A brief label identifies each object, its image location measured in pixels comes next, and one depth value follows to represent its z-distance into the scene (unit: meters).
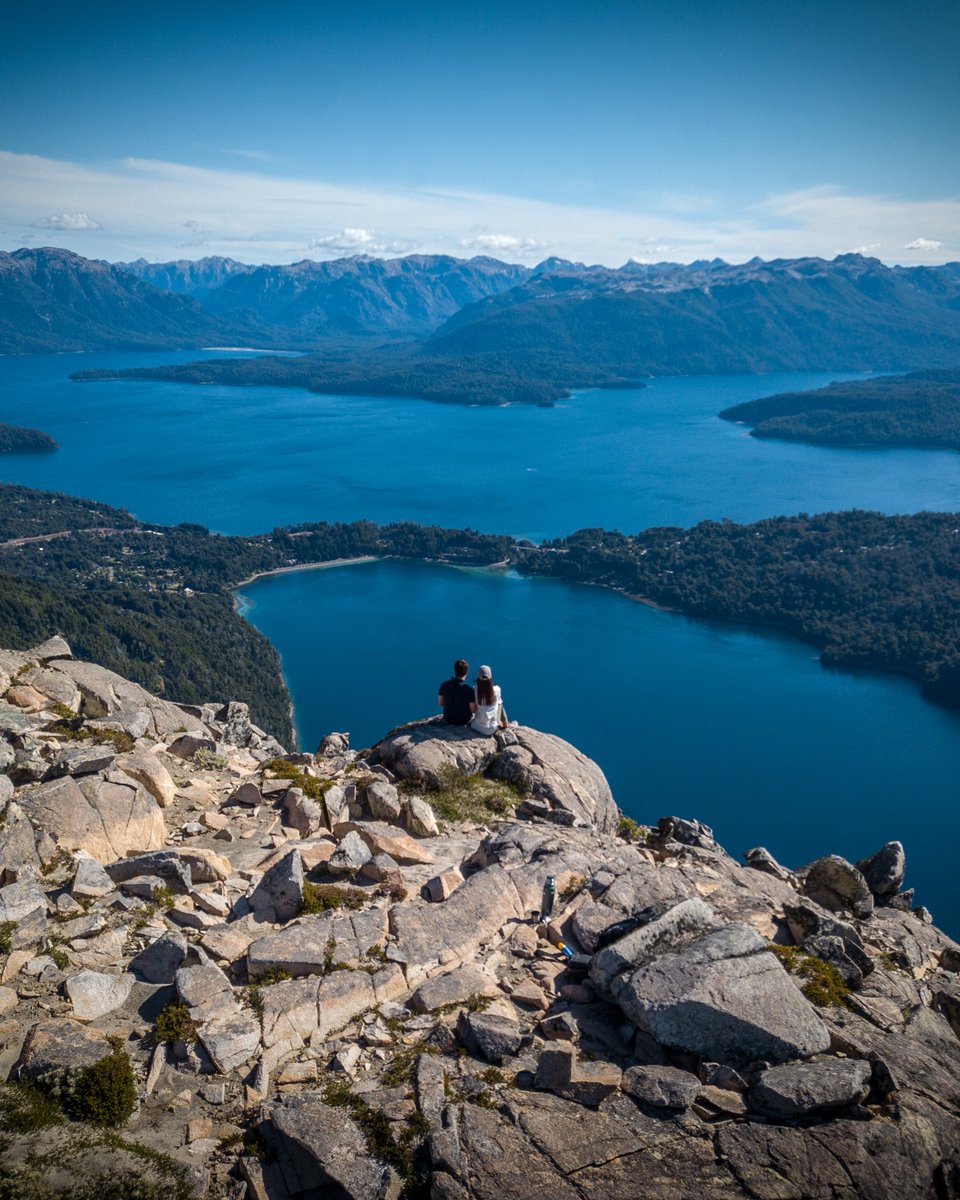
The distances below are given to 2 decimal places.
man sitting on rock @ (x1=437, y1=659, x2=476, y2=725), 13.95
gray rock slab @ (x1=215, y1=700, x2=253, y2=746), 17.55
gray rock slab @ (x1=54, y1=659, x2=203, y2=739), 14.73
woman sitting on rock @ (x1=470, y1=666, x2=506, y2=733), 13.85
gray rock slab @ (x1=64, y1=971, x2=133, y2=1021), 7.20
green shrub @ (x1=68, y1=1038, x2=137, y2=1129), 6.15
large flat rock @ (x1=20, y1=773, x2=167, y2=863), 10.05
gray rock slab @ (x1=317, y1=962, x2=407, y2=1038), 7.37
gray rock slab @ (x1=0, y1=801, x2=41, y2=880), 9.14
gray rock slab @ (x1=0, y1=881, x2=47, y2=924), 8.14
